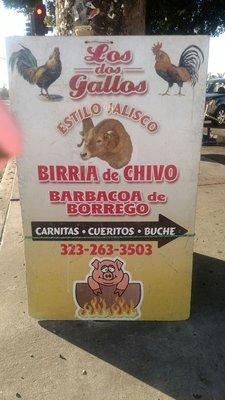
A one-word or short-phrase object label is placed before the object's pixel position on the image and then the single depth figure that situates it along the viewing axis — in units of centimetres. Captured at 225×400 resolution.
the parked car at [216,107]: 1661
